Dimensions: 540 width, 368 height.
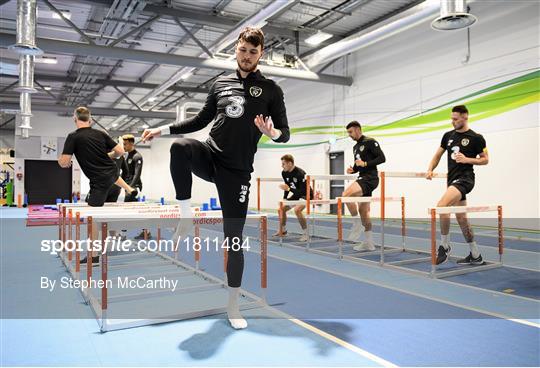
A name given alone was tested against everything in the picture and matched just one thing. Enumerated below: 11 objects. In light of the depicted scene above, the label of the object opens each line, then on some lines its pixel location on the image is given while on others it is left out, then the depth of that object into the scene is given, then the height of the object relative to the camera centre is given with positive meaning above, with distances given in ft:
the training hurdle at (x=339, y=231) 17.33 -1.74
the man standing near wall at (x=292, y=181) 23.68 +0.48
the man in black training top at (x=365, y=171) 19.22 +0.87
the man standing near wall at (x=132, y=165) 21.39 +1.30
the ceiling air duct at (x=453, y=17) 18.40 +7.65
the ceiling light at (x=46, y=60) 44.11 +13.72
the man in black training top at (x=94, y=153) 14.73 +1.29
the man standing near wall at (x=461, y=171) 15.26 +0.69
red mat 32.71 -2.41
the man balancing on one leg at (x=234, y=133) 8.23 +1.11
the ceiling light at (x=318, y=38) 37.55 +13.83
